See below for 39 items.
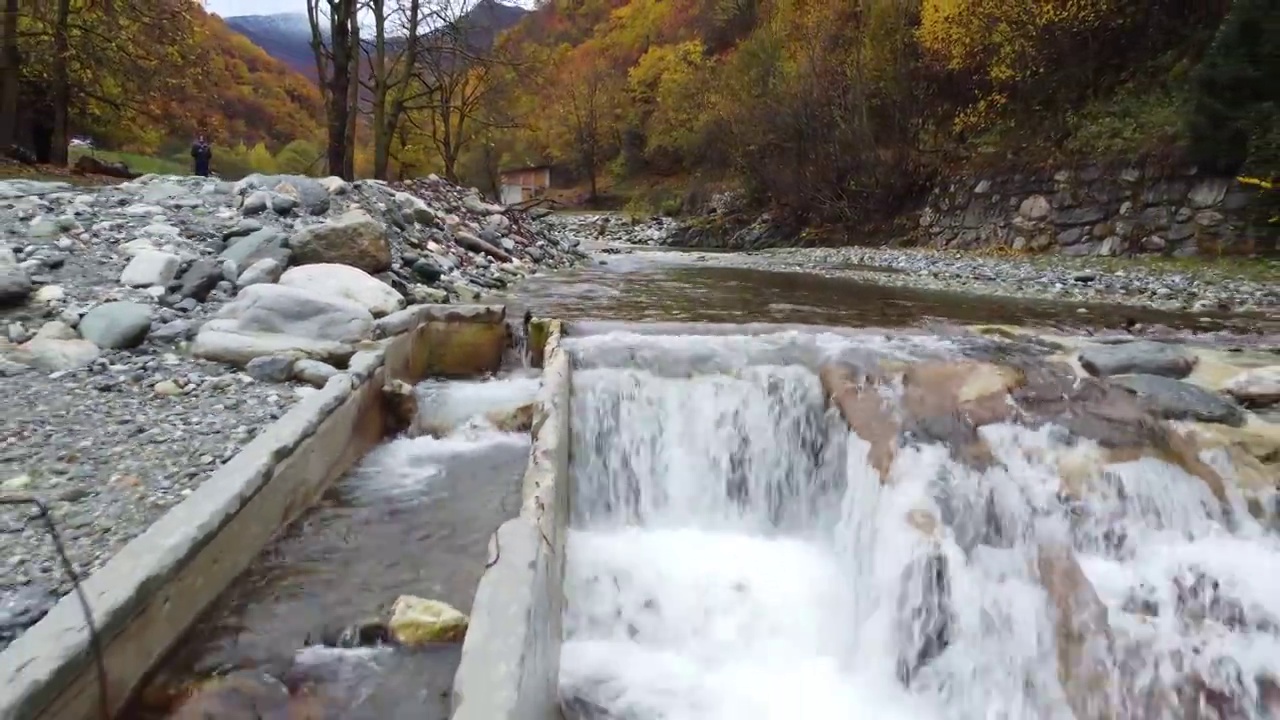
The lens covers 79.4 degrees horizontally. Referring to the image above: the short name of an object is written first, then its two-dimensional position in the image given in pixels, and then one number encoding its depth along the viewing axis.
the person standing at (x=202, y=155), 18.88
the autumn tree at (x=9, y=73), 14.41
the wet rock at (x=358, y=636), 2.90
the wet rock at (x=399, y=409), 5.23
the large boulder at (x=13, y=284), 4.96
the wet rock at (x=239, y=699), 2.48
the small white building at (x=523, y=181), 55.81
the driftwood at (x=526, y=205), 17.52
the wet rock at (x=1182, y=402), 4.23
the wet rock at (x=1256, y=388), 4.48
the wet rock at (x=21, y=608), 2.28
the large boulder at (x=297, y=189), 8.78
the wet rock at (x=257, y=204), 8.09
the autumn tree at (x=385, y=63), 17.23
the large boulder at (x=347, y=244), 6.99
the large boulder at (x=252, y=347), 4.85
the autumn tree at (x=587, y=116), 50.16
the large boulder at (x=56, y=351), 4.34
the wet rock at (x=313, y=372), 4.66
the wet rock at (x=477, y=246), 11.94
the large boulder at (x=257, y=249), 6.64
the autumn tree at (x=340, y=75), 14.75
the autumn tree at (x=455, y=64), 16.88
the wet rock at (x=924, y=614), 3.20
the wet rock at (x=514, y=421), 5.29
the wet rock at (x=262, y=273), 6.24
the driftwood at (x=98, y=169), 16.08
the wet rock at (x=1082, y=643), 2.94
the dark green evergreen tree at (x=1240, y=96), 11.14
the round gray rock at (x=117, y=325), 4.75
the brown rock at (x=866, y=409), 4.09
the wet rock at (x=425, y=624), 2.90
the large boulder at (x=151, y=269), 5.77
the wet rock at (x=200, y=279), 5.86
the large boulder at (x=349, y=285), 6.23
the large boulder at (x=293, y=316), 5.31
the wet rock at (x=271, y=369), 4.67
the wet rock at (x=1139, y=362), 4.92
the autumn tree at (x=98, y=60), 15.24
